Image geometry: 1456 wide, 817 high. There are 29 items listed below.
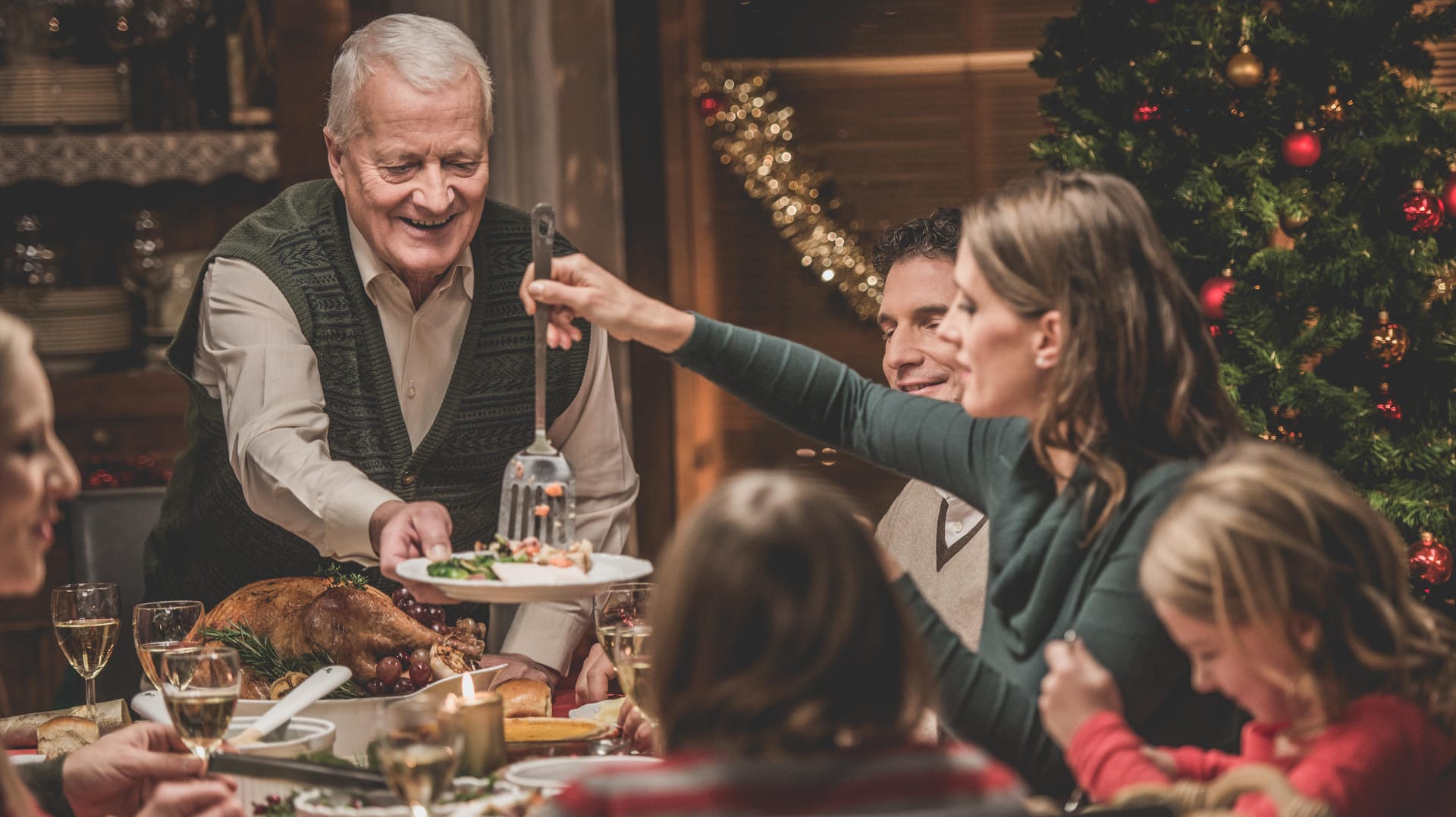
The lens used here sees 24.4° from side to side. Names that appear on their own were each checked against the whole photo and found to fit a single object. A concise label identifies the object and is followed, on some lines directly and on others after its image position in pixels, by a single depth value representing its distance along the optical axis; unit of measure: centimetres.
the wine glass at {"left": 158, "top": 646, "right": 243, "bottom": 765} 346
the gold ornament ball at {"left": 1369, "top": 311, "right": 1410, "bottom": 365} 476
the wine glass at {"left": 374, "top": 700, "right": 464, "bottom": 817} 327
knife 331
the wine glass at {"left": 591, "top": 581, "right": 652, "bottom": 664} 378
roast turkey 379
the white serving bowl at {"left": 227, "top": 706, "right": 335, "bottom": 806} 346
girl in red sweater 321
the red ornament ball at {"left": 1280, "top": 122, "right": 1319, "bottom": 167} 475
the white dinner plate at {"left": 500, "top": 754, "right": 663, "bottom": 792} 342
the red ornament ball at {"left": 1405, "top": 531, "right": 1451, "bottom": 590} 470
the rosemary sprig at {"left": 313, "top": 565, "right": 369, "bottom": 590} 388
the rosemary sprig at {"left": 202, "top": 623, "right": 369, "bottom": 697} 381
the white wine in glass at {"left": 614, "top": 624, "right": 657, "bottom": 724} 357
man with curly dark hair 415
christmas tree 474
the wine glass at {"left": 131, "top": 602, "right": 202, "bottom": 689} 378
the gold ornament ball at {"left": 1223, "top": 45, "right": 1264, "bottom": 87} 476
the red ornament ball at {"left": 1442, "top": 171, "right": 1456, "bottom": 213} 472
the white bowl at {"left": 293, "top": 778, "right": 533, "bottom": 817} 333
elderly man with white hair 423
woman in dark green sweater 345
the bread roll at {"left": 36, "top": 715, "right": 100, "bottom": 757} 377
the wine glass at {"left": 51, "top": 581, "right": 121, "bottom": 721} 390
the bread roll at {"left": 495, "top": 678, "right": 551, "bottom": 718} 380
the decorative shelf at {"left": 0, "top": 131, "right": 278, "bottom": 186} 588
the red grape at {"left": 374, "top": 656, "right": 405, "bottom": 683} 376
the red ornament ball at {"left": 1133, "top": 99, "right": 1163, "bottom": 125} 486
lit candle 346
